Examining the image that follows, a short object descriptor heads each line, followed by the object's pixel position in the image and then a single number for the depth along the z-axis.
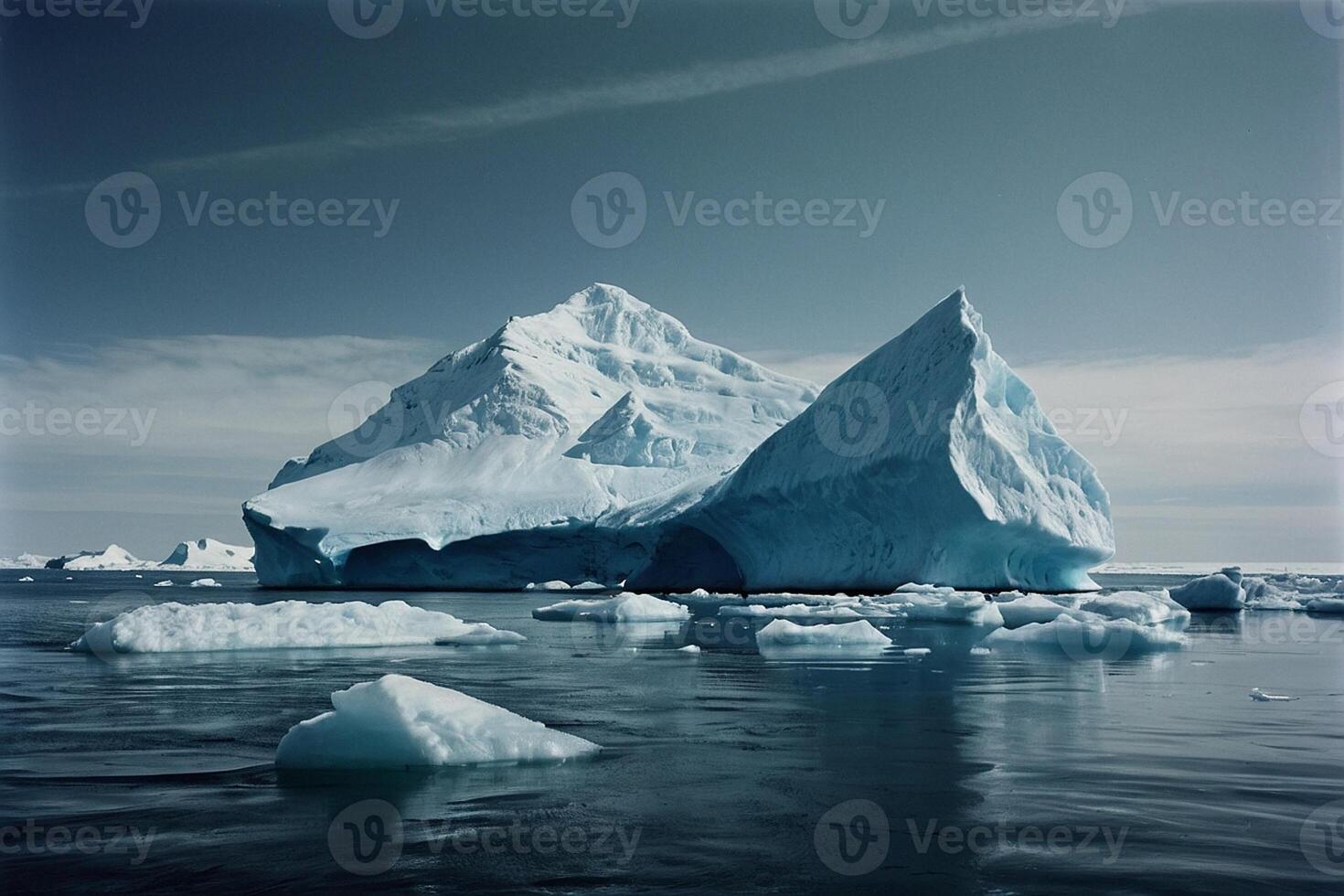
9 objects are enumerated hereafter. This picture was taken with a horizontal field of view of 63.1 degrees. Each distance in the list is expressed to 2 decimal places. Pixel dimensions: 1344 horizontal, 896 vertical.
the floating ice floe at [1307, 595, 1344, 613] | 32.53
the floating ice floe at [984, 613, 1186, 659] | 17.44
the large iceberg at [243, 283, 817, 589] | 44.25
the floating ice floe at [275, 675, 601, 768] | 6.97
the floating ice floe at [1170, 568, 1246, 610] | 32.66
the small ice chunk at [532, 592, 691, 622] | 25.75
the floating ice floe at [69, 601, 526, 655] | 16.02
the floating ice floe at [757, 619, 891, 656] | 17.38
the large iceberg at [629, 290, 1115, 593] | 30.81
